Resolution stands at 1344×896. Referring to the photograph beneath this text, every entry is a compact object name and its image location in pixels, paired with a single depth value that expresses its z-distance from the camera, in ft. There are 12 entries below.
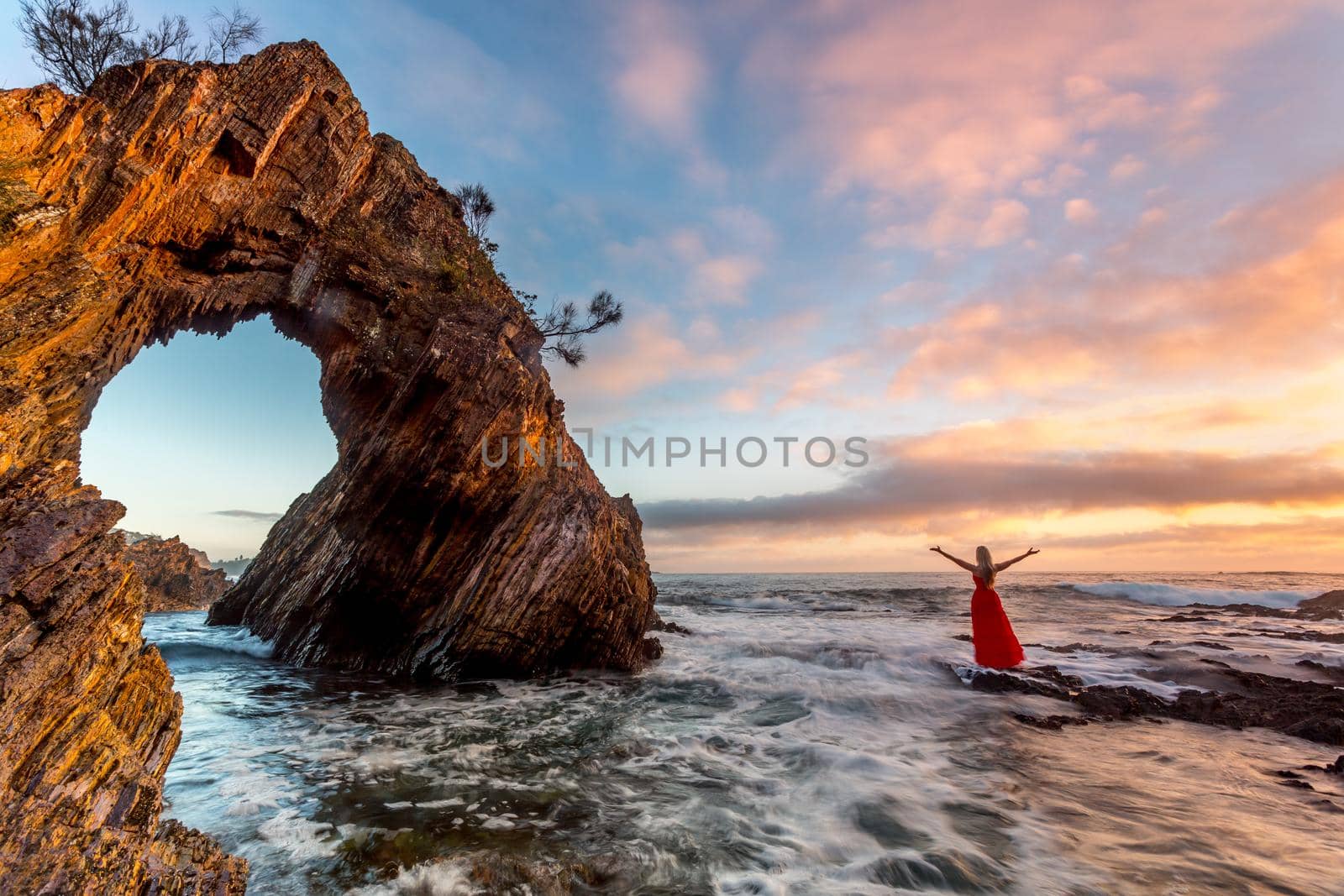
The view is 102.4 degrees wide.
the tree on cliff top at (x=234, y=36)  42.47
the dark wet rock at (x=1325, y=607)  88.81
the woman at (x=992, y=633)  40.88
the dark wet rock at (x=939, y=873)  16.48
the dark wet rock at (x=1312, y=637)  59.68
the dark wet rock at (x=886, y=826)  18.89
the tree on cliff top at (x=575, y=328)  58.70
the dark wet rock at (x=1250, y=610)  92.02
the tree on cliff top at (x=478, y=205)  58.49
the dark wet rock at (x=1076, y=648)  53.42
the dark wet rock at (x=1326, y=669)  40.91
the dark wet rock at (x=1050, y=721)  30.91
